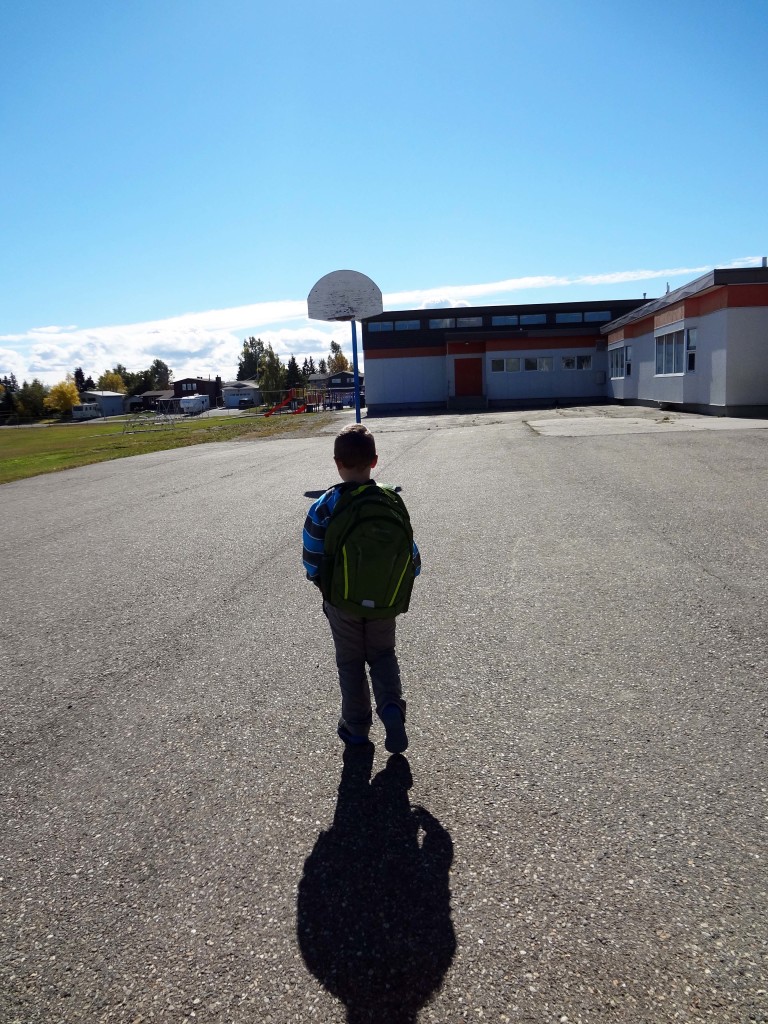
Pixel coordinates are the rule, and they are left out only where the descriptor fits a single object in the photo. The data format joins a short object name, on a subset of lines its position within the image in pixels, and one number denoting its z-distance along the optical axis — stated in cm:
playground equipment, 4751
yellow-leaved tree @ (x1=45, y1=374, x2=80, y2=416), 10862
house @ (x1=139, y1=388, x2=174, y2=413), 10492
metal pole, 1428
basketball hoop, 1695
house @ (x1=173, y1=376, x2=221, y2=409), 12779
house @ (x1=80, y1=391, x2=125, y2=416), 11278
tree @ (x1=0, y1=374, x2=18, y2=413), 10623
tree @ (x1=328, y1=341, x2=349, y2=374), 14912
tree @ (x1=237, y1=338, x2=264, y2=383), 14612
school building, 2075
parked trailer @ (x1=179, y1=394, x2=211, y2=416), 9006
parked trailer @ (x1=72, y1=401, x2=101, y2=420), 9872
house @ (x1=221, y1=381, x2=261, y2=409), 9244
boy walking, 314
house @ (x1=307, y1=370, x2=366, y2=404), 11044
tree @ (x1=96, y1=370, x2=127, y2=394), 14875
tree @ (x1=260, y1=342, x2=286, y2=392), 8412
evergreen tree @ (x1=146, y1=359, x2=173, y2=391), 14985
